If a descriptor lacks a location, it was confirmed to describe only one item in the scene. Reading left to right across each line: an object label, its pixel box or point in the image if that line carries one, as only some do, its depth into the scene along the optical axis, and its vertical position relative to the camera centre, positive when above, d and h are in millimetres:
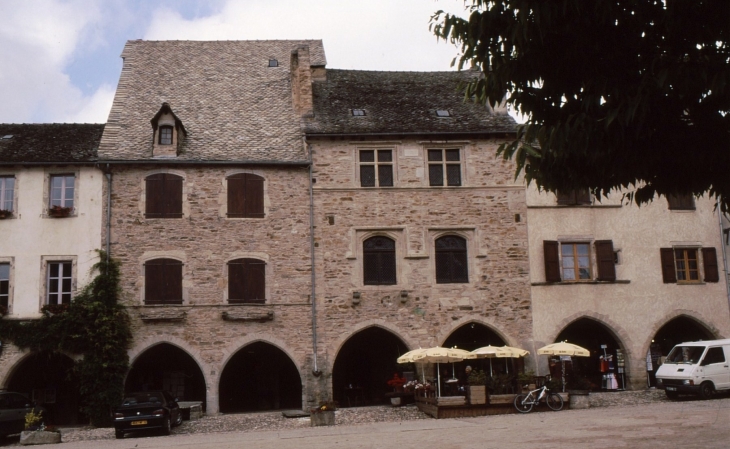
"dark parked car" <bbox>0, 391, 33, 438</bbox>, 19484 -1229
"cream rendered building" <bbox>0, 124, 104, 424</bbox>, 23375 +3764
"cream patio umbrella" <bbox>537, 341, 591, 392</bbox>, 22703 -205
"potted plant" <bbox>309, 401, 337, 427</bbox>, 19297 -1547
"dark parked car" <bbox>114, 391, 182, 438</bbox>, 18875 -1325
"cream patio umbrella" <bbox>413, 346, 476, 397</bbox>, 22078 -235
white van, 21812 -869
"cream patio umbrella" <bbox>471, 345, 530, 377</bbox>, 22500 -209
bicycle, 20766 -1436
